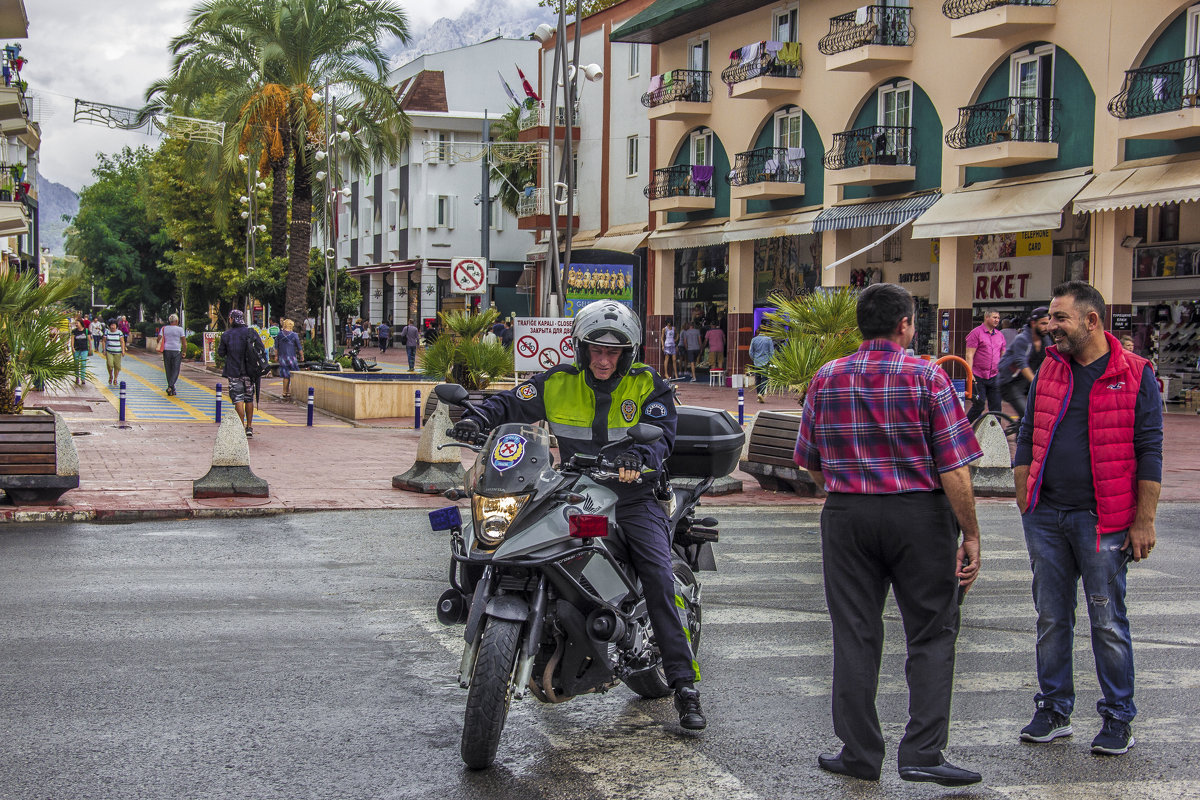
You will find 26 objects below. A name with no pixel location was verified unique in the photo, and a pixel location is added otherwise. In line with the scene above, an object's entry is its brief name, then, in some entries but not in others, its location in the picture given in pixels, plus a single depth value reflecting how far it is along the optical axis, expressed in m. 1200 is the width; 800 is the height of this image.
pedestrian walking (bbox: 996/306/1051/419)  14.09
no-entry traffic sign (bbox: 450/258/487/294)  23.48
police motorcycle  4.43
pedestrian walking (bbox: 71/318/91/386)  39.09
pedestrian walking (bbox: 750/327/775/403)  27.30
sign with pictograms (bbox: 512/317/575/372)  17.91
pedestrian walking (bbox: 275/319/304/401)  28.61
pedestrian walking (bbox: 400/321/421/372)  42.84
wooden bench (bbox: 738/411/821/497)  13.59
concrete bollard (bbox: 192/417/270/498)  12.36
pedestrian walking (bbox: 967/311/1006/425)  17.97
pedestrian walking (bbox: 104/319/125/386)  32.66
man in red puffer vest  4.91
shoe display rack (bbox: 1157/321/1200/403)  24.94
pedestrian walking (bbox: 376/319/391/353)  60.44
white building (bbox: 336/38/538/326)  60.06
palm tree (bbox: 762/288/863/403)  14.00
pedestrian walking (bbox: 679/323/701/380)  37.78
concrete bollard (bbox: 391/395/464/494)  13.30
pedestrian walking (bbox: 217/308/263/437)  19.20
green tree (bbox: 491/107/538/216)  49.91
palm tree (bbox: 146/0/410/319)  34.94
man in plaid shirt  4.41
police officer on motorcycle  5.00
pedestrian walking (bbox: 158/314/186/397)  29.61
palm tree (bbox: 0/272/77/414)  11.59
